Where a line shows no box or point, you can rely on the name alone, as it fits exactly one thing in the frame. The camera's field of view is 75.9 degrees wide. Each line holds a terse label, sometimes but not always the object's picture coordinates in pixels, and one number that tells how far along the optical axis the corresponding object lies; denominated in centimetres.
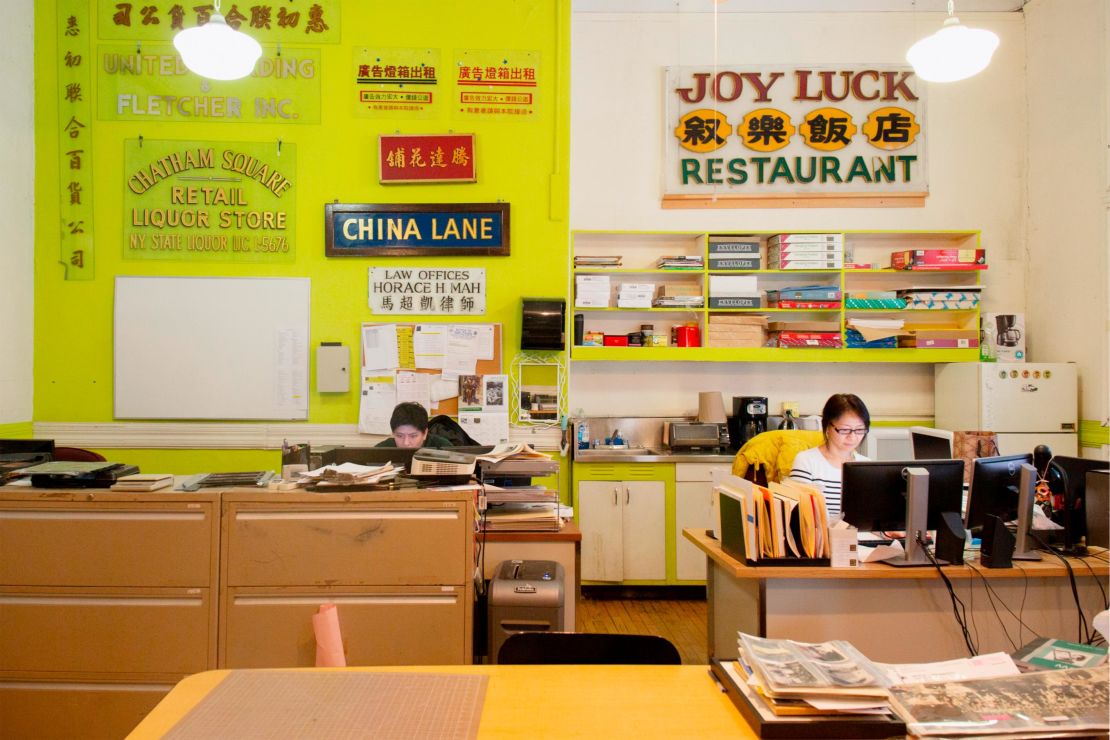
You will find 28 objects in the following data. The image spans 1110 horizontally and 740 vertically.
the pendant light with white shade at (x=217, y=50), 342
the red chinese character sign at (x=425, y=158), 455
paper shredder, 258
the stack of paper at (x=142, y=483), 236
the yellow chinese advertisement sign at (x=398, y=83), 459
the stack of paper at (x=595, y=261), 530
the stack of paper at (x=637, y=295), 525
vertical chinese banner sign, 452
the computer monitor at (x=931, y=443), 330
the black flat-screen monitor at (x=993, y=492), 280
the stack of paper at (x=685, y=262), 529
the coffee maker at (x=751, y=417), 524
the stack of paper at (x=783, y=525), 254
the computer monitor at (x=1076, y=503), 285
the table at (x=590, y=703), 133
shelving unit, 529
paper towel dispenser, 444
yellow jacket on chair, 364
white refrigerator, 490
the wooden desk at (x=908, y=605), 252
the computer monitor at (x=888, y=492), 274
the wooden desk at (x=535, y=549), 298
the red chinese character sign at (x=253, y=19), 456
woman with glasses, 333
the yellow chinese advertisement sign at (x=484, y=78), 461
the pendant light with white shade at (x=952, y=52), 327
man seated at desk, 395
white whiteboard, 455
